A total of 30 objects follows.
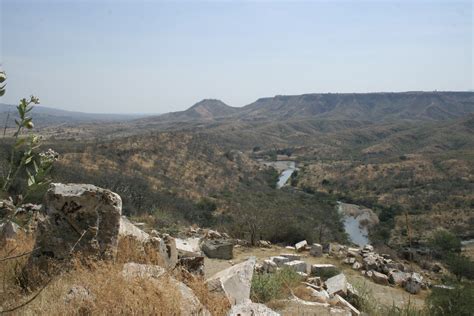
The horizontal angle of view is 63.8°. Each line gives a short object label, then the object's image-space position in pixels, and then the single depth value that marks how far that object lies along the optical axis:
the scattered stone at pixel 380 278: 10.47
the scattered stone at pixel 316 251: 12.20
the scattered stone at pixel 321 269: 9.90
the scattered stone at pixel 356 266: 11.36
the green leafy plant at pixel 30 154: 2.13
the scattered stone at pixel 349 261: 11.72
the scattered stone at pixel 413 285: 9.91
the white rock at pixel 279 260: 9.75
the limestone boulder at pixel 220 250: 10.53
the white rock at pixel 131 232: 5.62
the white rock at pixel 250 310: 3.46
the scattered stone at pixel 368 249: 14.25
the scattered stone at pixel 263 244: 12.71
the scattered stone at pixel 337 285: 7.29
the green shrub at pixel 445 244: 21.95
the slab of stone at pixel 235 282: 4.39
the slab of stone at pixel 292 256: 10.78
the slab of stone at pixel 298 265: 9.28
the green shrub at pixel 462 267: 14.94
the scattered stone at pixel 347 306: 5.71
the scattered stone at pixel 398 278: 10.57
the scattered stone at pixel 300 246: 12.62
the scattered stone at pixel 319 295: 6.03
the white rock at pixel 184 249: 7.07
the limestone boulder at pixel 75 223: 4.58
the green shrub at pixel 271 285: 5.54
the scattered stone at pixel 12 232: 5.93
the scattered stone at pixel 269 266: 8.81
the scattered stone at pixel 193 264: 5.47
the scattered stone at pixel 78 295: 3.31
